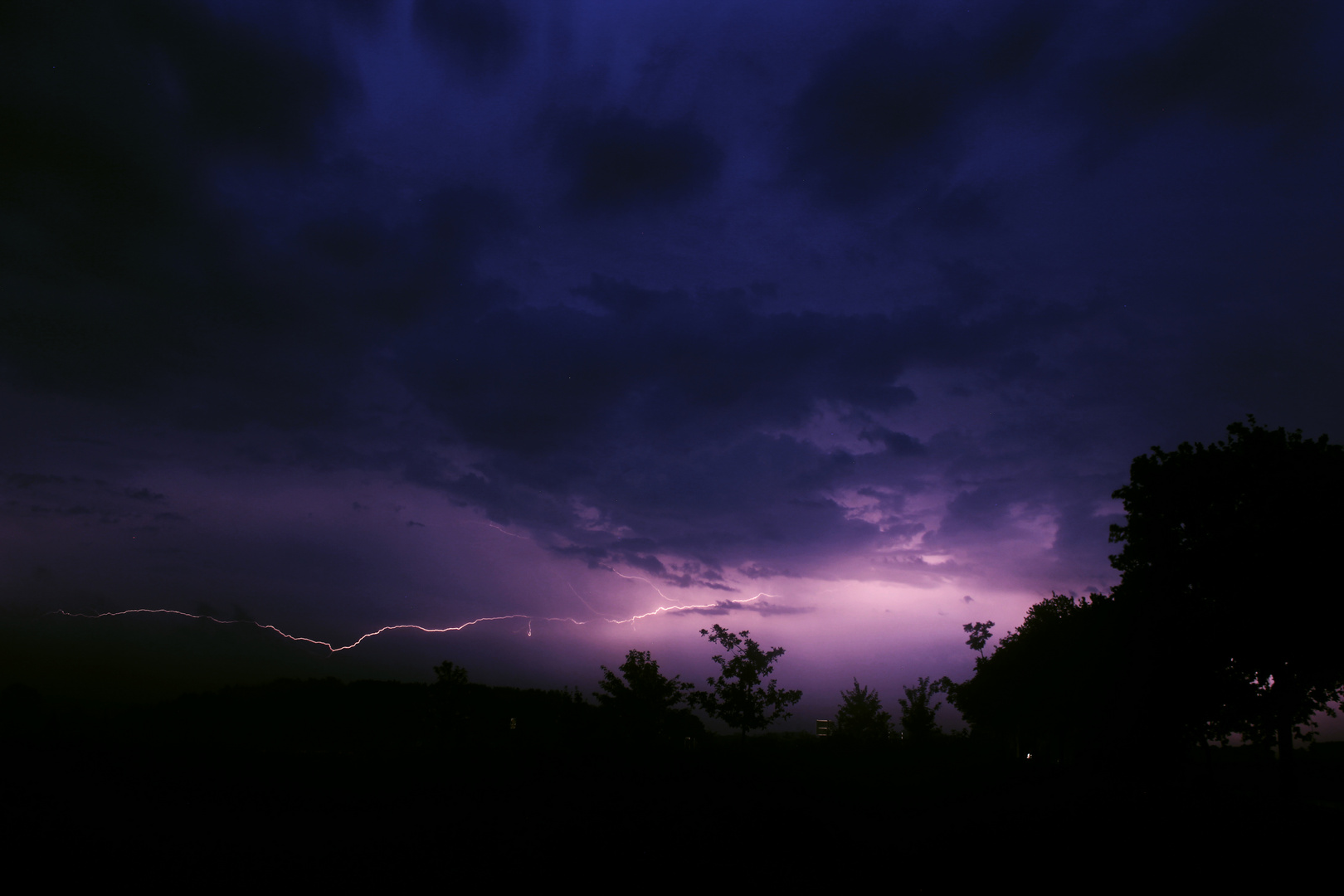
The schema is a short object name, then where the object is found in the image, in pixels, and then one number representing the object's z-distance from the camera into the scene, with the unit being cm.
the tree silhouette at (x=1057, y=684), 2942
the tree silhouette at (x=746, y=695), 3569
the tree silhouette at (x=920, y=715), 4306
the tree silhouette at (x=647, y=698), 3484
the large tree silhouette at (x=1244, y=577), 2231
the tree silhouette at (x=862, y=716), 4859
